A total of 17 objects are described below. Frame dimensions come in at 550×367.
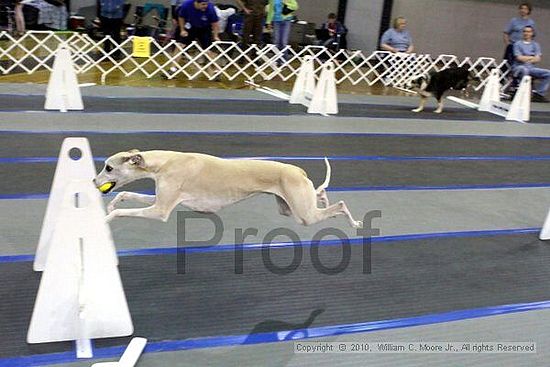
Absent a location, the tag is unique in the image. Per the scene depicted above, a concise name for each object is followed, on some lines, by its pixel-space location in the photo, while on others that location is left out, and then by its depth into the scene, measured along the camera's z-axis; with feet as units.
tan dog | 10.92
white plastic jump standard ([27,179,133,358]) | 8.73
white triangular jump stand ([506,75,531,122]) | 32.55
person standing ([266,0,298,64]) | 39.91
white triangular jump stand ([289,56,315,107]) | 29.84
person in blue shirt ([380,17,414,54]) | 40.75
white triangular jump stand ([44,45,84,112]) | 23.57
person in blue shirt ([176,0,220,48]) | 33.58
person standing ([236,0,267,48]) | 39.37
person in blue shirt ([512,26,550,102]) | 38.32
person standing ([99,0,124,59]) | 35.37
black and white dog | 31.58
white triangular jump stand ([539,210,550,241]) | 15.05
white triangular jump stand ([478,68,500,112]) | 34.60
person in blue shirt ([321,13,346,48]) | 50.29
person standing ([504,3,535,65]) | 39.10
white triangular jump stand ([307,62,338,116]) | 28.12
